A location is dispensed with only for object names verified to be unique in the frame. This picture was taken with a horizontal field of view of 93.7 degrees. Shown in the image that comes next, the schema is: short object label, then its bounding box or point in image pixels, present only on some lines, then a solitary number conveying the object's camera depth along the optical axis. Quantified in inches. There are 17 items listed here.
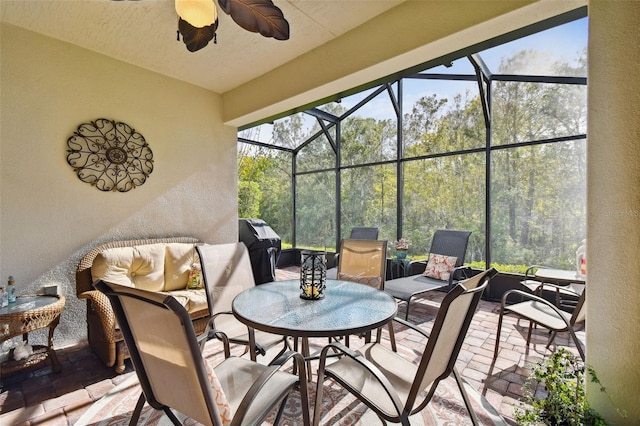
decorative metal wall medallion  126.6
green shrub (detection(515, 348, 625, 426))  56.7
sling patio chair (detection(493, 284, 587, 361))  88.4
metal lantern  84.3
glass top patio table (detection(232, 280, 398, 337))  63.4
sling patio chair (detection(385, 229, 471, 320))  147.5
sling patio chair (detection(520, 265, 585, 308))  134.3
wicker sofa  101.7
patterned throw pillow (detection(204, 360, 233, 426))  46.8
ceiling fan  69.7
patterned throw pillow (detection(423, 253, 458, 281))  166.4
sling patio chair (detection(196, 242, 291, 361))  89.0
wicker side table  89.6
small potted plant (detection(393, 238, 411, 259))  200.4
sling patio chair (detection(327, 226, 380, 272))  205.6
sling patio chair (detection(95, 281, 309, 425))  44.1
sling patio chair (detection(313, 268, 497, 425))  51.0
